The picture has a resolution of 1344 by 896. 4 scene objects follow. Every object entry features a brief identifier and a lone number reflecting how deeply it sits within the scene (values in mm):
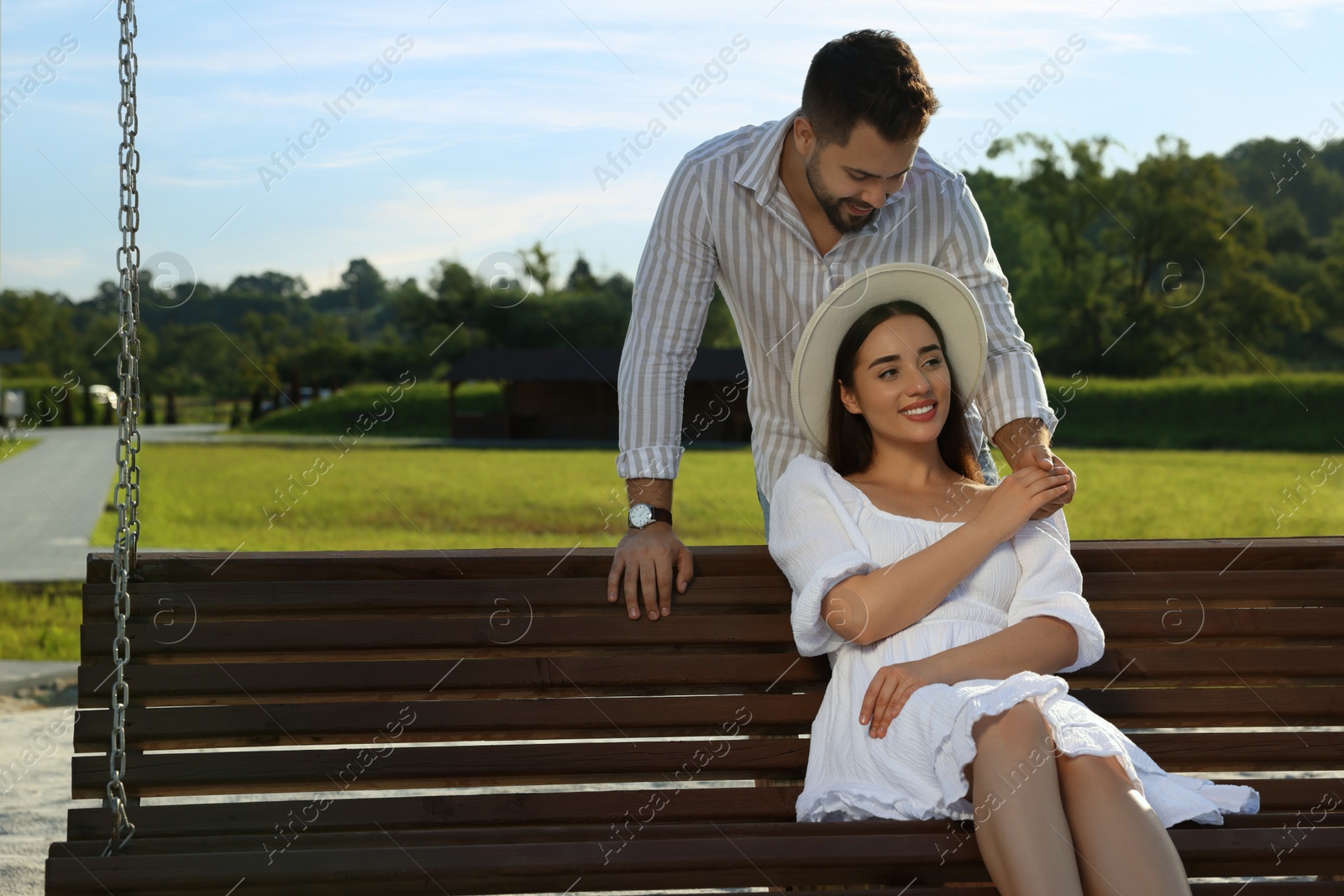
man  2660
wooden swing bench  2424
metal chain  2371
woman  2062
